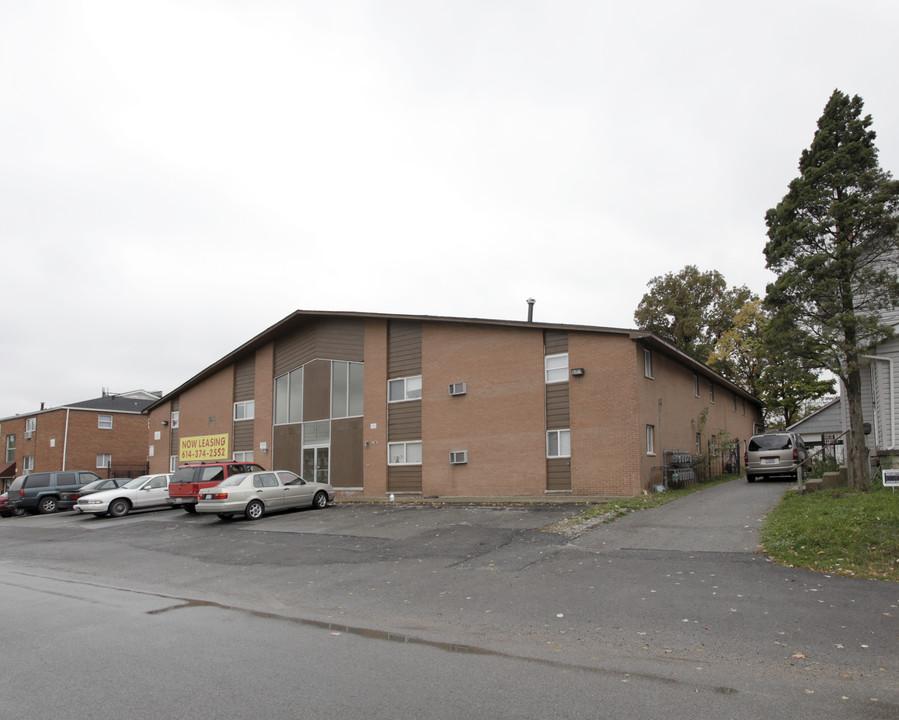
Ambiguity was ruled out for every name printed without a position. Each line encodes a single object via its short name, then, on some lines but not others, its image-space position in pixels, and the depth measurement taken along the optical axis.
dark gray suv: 28.48
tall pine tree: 14.12
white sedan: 24.42
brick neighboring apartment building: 46.91
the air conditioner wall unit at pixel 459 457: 22.42
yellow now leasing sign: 33.16
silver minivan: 22.39
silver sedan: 19.66
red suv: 22.78
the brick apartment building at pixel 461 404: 19.58
